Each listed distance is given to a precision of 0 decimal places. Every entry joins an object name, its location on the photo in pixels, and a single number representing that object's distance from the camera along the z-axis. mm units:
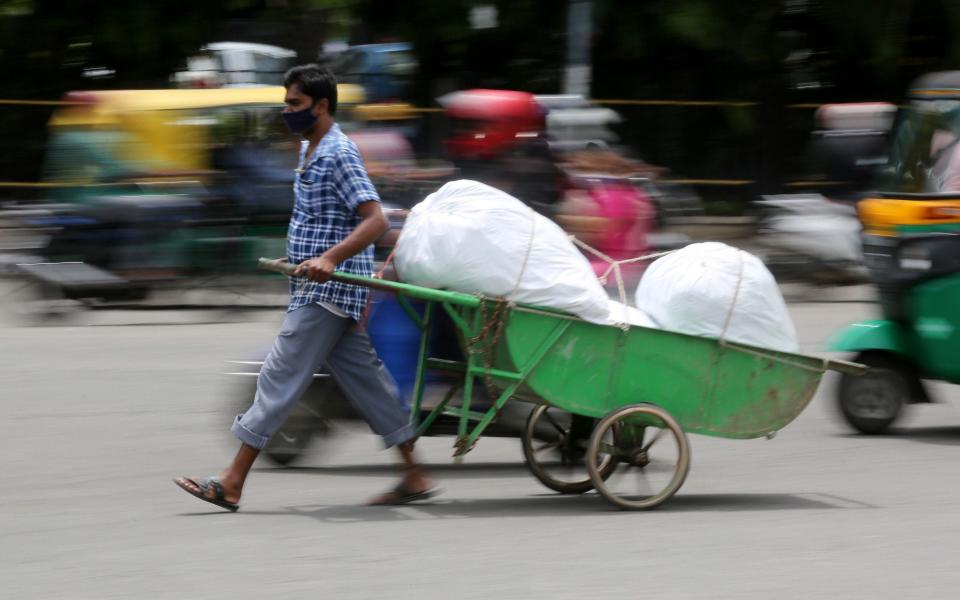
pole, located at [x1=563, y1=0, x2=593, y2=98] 33000
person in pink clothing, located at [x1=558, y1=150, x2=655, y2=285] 23344
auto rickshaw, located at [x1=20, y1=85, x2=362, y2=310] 24547
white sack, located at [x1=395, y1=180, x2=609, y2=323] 12109
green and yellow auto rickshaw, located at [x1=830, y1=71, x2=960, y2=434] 16203
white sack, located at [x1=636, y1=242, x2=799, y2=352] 12445
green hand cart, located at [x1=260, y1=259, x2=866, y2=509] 12203
